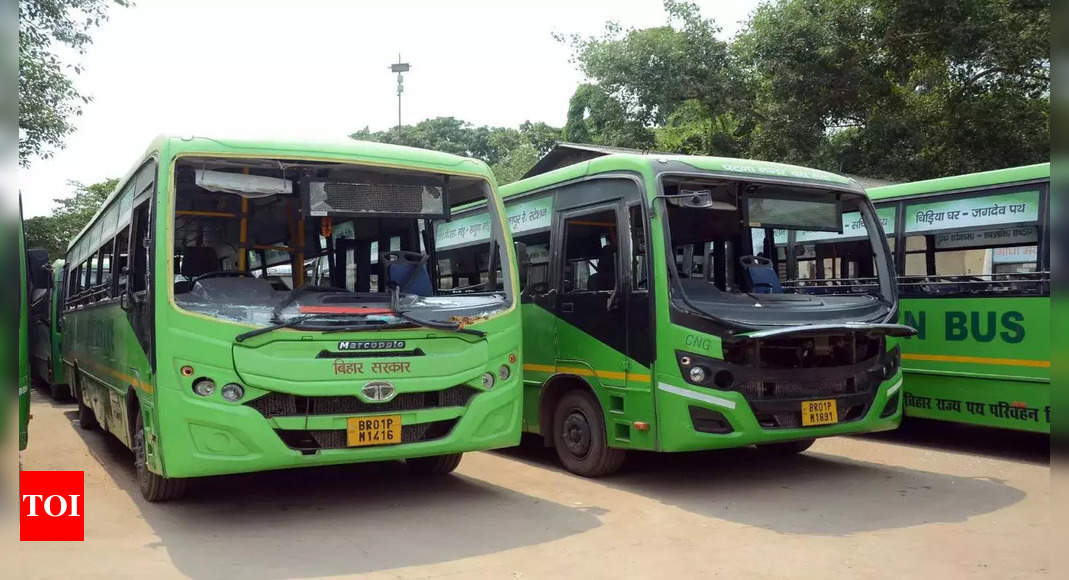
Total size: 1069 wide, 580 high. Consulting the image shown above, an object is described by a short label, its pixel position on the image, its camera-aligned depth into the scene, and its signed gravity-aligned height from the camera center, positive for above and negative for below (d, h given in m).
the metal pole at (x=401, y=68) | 39.22 +8.31
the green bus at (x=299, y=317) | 5.96 -0.35
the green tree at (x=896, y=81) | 18.59 +3.89
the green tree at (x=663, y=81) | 21.62 +4.38
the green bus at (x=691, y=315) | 7.04 -0.38
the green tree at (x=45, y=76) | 15.55 +3.23
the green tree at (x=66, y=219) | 31.70 +1.83
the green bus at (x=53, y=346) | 15.55 -1.38
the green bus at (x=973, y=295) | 8.25 -0.25
